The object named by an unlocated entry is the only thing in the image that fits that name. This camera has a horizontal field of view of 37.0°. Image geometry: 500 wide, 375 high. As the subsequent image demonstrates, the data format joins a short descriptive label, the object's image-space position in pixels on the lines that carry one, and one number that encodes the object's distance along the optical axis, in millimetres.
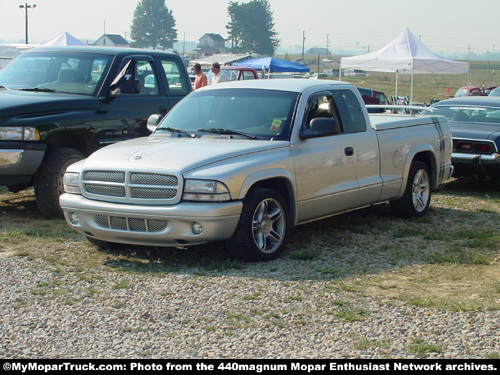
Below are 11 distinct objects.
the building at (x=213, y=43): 158600
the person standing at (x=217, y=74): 16766
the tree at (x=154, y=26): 162625
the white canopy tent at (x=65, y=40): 28053
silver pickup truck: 6371
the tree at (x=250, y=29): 142375
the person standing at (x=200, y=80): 15758
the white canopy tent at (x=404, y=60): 24703
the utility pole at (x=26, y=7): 52981
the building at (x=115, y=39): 118975
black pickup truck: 8289
